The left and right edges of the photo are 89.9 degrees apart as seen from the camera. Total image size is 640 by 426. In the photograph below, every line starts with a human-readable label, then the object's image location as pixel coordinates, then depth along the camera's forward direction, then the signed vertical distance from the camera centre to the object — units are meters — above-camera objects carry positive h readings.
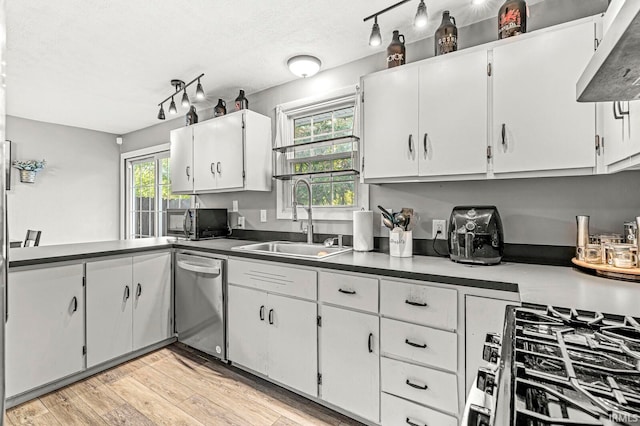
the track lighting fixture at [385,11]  1.64 +1.02
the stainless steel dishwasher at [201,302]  2.47 -0.73
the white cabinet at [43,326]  1.98 -0.74
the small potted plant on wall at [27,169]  4.00 +0.57
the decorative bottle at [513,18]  1.71 +1.04
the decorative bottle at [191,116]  3.42 +1.04
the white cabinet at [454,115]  1.77 +0.56
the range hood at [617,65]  0.62 +0.34
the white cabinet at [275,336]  1.99 -0.83
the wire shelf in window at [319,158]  2.56 +0.47
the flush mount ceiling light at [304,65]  2.50 +1.18
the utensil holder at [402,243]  2.05 -0.19
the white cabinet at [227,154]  2.89 +0.57
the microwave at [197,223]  3.01 -0.10
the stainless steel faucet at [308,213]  2.62 +0.00
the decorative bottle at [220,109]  3.24 +1.06
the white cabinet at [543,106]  1.52 +0.53
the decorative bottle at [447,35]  1.91 +1.06
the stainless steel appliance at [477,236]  1.75 -0.13
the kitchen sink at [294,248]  2.44 -0.28
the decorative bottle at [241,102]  3.05 +1.07
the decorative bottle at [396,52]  2.10 +1.06
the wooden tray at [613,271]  1.35 -0.26
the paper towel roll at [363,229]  2.31 -0.12
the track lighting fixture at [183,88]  2.65 +1.05
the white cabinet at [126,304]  2.36 -0.72
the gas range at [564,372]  0.47 -0.30
